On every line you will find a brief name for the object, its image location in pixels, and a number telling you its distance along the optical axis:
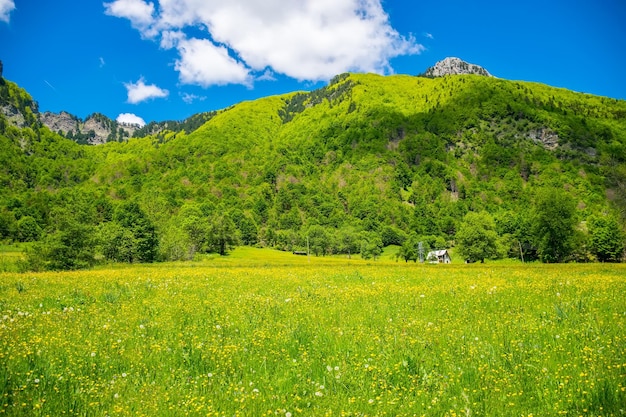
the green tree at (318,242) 186.12
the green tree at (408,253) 162.75
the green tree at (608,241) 123.50
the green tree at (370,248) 175.12
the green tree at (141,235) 91.31
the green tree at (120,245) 87.38
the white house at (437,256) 174.88
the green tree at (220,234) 133.12
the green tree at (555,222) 101.75
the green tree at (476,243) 125.81
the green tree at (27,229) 135.38
